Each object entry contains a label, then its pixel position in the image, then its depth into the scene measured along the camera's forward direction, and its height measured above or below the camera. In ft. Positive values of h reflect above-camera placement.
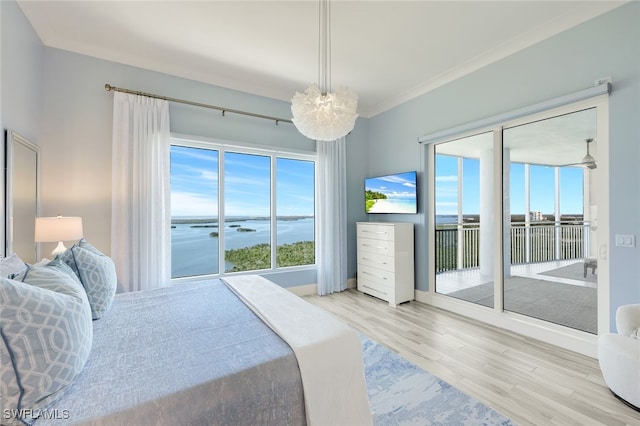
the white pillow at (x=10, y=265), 4.81 -0.91
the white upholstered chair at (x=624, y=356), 5.85 -3.15
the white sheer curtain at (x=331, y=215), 14.42 -0.05
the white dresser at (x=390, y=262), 12.71 -2.28
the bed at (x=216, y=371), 3.27 -2.15
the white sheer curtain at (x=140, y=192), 10.02 +0.86
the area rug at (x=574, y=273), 8.63 -2.03
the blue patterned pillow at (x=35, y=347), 3.04 -1.57
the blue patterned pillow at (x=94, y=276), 5.69 -1.31
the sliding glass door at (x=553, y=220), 8.54 -0.25
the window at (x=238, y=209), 12.07 +0.25
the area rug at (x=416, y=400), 5.69 -4.21
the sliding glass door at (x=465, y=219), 11.20 -0.22
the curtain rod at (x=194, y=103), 10.08 +4.58
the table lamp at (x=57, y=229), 7.54 -0.40
